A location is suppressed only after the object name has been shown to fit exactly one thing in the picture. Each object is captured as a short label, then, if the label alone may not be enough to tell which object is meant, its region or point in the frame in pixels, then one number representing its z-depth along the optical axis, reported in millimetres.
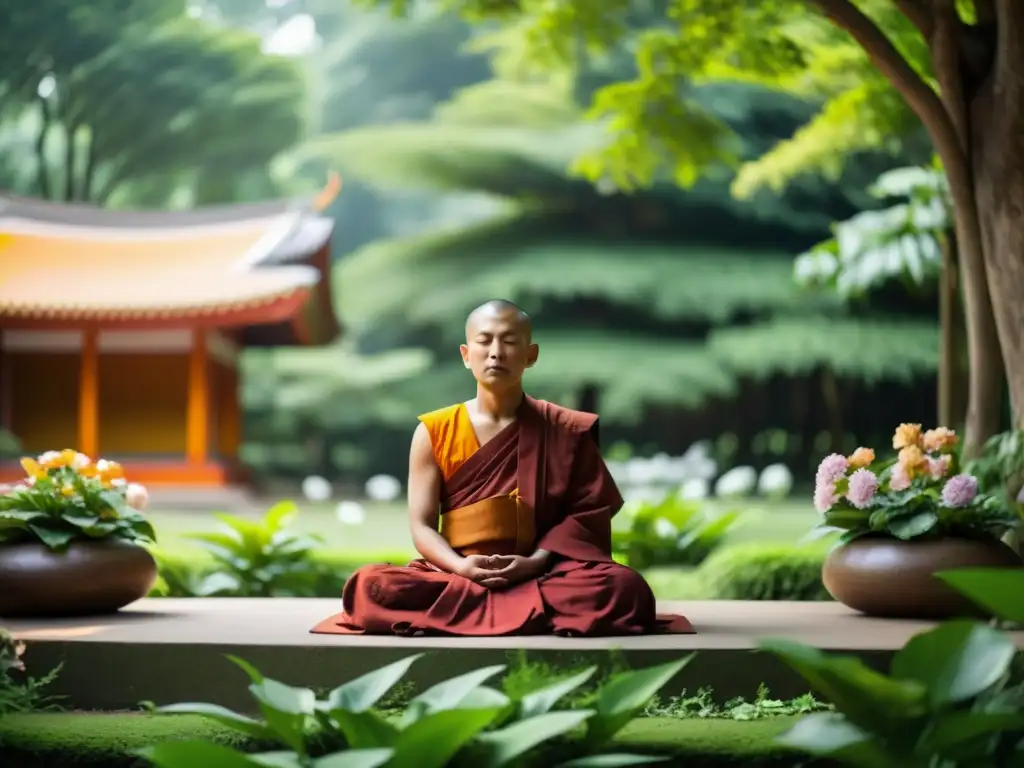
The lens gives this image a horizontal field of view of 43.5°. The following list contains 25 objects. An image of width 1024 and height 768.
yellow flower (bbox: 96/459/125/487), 4773
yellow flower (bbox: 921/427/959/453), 4906
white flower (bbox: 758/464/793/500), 11891
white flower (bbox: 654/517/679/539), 8758
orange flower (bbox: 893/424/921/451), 4887
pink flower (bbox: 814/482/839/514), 4836
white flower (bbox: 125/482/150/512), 5184
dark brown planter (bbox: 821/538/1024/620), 4527
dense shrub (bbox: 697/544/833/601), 6969
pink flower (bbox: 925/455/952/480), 4793
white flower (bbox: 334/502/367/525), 10312
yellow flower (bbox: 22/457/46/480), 4605
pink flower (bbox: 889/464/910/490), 4734
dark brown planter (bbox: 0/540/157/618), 4387
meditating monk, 3871
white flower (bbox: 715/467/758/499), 11578
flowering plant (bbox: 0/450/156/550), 4492
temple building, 12719
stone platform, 3484
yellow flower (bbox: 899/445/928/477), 4762
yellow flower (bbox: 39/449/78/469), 4703
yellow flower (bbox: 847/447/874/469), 4887
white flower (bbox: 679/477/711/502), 10077
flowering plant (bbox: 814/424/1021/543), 4633
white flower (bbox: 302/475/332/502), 14349
